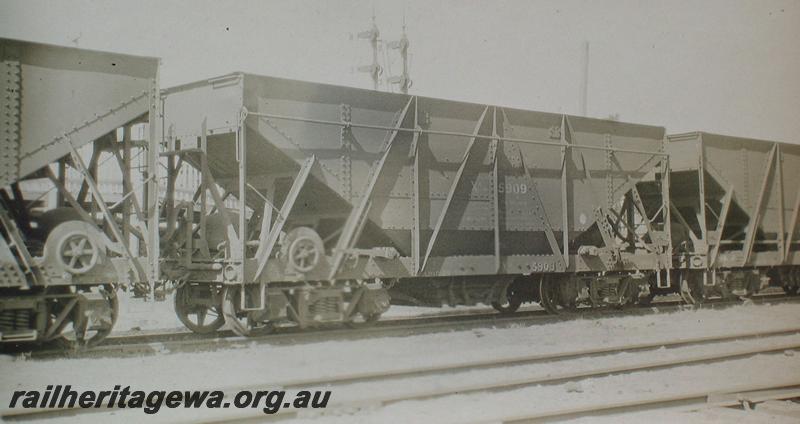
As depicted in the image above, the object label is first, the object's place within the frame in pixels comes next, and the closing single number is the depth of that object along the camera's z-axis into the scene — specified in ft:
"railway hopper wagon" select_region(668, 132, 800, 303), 52.60
